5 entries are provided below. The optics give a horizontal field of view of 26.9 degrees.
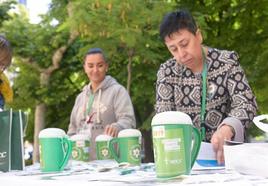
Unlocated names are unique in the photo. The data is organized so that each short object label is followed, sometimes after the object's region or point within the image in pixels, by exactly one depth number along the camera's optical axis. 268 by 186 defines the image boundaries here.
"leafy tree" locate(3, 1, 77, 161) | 8.44
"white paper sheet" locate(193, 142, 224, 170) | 2.15
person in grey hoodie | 3.41
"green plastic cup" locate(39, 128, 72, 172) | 2.31
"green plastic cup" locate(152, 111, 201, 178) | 1.68
